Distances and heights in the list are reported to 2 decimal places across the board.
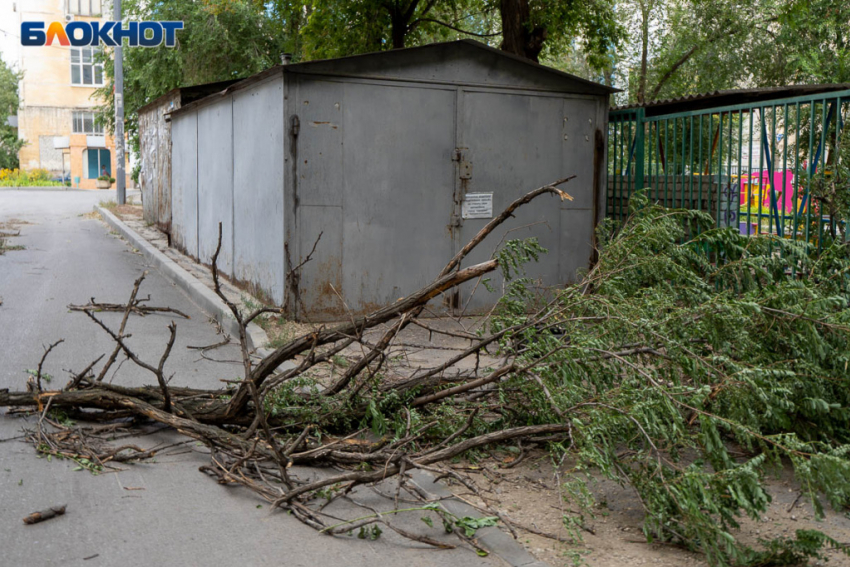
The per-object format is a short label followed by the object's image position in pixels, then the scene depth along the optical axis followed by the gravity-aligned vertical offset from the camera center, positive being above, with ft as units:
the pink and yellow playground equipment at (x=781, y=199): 24.83 +0.19
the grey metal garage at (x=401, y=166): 29.76 +1.45
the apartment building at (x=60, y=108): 198.70 +22.90
